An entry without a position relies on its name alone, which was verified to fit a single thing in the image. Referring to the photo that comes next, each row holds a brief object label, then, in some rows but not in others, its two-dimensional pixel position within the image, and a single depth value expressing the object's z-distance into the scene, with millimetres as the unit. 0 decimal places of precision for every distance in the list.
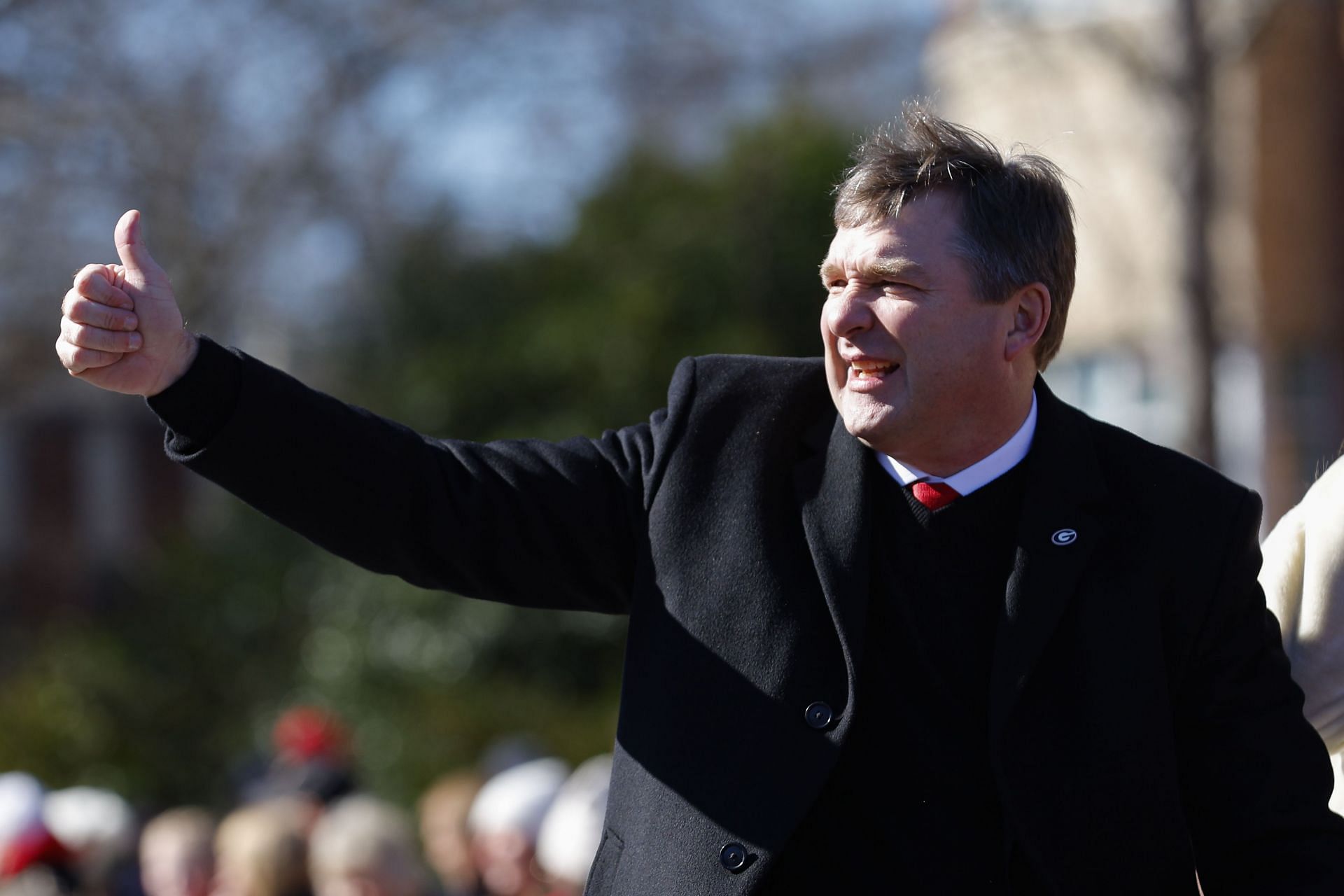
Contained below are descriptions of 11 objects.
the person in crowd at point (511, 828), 11711
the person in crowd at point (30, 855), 10414
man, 4871
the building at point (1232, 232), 23406
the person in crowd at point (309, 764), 14672
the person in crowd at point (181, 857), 11312
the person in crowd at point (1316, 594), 5422
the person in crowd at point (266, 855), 9875
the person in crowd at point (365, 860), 9570
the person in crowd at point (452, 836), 12758
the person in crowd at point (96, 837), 11656
